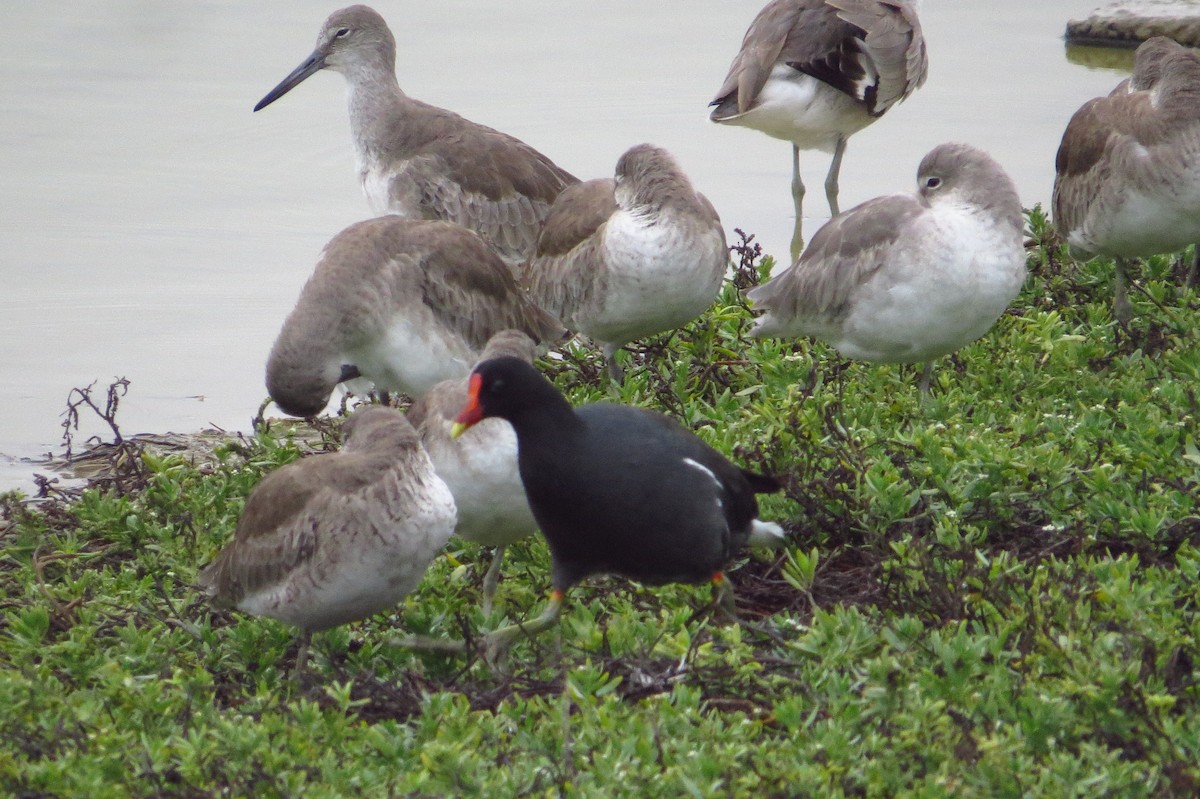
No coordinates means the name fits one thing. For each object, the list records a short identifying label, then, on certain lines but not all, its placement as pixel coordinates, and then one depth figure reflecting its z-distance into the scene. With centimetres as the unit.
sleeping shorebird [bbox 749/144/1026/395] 1363
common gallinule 1040
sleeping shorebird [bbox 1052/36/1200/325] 1637
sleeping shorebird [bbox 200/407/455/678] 1027
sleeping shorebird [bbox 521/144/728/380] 1516
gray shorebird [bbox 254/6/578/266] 1875
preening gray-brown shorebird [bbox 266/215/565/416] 1465
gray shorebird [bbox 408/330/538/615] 1127
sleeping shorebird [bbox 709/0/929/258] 2033
